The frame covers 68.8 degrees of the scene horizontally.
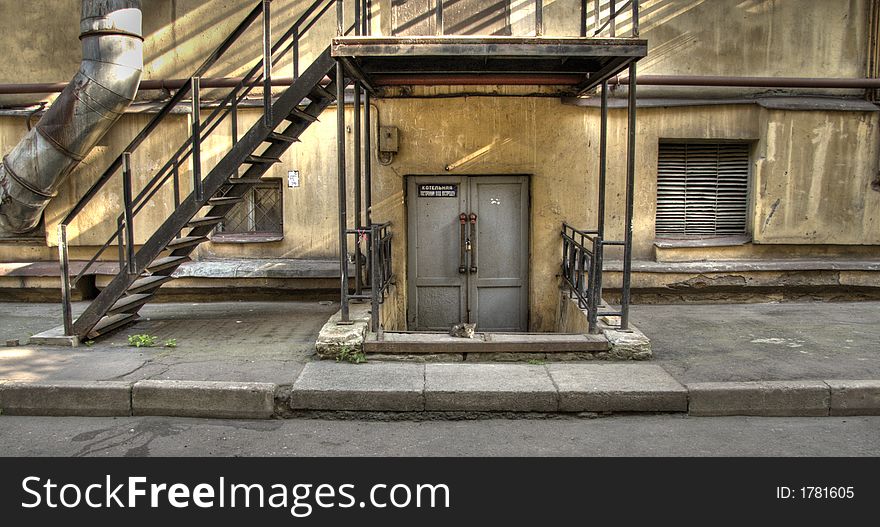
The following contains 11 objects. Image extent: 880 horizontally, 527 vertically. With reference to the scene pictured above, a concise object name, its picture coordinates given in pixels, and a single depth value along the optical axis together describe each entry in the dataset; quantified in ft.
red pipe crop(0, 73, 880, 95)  27.07
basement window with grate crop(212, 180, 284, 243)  31.09
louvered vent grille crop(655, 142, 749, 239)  30.55
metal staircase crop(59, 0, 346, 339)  22.90
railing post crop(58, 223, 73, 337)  22.80
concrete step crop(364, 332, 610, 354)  21.50
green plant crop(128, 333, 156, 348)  23.21
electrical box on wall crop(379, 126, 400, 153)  28.48
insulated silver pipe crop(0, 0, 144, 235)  26.04
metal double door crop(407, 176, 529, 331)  29.58
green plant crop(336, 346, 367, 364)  21.27
